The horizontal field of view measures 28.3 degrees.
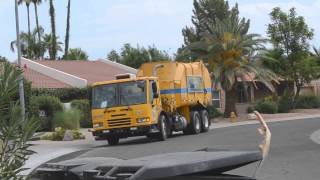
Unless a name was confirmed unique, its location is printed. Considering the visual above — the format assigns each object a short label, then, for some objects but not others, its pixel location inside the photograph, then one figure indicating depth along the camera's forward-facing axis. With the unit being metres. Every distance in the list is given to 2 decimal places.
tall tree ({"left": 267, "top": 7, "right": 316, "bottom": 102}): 50.72
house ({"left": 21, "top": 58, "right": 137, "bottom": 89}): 43.97
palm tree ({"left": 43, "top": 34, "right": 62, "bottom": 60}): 70.62
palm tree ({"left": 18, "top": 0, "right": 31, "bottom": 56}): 69.69
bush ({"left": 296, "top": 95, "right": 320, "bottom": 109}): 54.07
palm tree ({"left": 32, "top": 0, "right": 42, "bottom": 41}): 73.63
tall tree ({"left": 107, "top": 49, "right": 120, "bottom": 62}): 83.00
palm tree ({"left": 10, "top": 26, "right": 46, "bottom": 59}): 72.12
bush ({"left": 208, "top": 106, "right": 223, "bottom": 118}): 45.72
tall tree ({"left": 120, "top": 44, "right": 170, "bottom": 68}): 70.50
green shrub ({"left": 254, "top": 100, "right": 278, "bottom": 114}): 48.06
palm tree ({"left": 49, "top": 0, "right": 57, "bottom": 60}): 65.81
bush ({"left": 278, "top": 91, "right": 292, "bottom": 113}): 50.12
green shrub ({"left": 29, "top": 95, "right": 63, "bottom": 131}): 36.56
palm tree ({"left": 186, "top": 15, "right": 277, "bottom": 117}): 41.22
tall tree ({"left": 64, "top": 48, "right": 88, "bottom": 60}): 77.59
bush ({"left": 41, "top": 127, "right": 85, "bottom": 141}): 29.64
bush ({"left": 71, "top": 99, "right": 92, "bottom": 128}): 38.66
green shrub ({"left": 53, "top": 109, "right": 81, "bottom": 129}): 35.94
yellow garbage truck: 24.95
